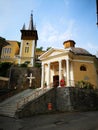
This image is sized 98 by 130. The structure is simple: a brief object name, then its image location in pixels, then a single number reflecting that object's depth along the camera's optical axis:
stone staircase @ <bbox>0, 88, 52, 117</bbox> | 10.35
